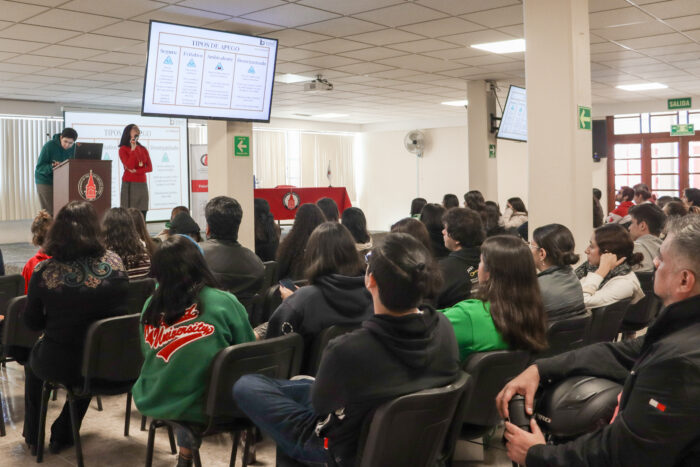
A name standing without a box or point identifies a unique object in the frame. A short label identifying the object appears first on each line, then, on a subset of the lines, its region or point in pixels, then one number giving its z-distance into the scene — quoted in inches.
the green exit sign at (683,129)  508.7
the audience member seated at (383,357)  66.7
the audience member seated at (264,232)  227.0
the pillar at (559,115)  181.2
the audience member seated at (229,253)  143.2
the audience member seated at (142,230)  163.8
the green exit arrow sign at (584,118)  183.0
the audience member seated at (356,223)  192.4
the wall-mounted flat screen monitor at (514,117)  345.1
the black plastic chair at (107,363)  107.7
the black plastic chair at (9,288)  141.0
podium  239.6
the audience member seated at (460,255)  132.3
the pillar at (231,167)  263.9
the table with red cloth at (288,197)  364.5
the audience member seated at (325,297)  101.7
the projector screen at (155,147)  479.8
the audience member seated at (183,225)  193.3
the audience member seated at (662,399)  50.7
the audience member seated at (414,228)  154.4
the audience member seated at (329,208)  218.7
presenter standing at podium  282.4
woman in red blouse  266.7
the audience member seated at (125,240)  149.2
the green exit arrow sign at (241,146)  265.7
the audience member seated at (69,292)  110.3
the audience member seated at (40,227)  160.7
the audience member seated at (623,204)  302.5
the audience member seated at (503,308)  91.4
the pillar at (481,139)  382.9
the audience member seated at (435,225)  189.8
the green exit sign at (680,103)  490.3
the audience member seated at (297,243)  164.1
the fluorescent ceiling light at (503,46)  277.1
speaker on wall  546.6
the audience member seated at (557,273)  114.5
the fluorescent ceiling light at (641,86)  419.5
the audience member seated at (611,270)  135.6
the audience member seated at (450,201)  296.4
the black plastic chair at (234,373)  89.3
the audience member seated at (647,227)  184.5
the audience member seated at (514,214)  289.7
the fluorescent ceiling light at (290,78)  358.0
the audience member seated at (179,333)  90.8
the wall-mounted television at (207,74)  202.7
